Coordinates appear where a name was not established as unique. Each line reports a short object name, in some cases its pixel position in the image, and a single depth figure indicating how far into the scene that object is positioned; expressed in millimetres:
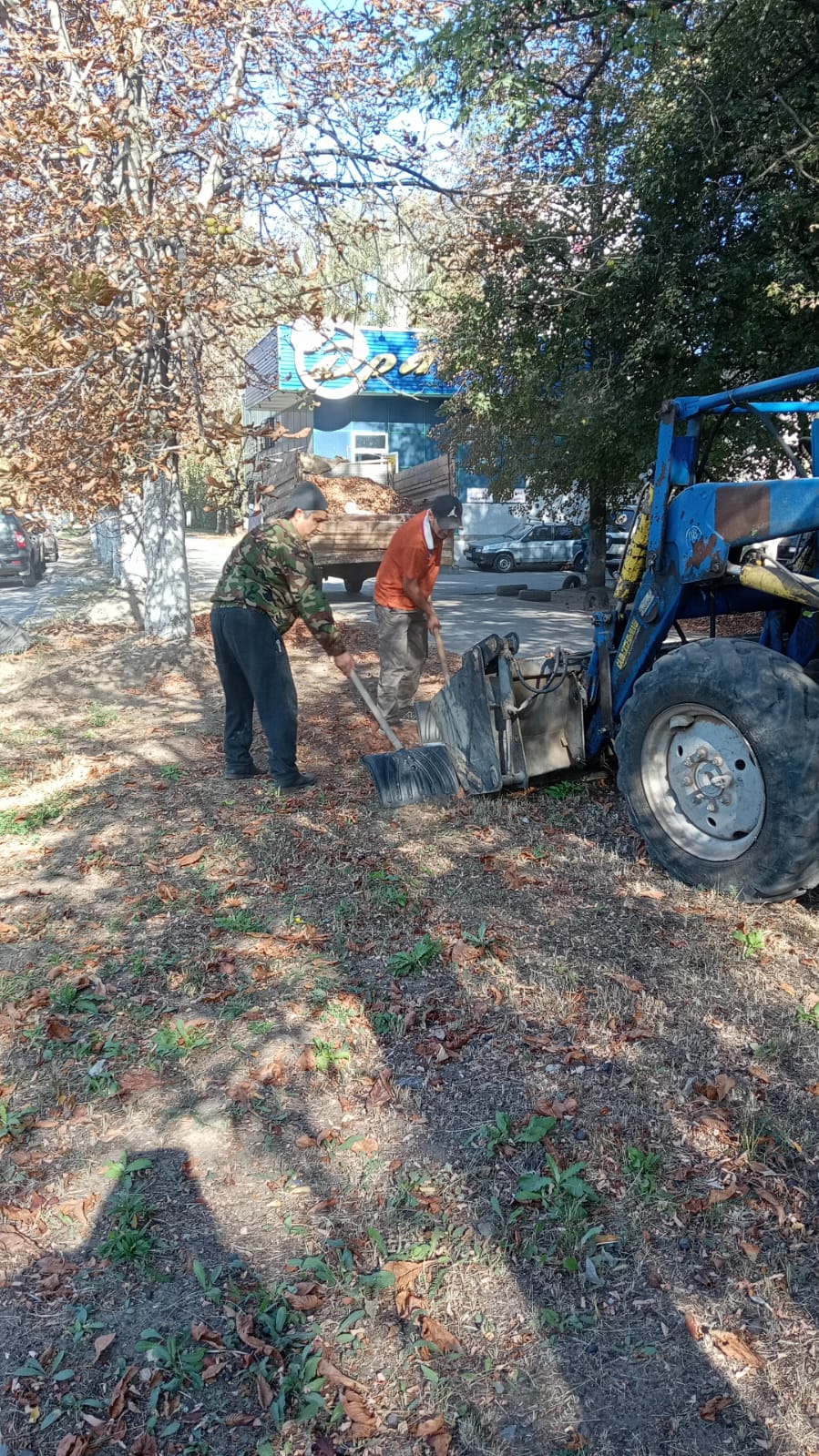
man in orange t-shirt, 7419
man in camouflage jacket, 6195
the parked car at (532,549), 29438
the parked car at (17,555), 21000
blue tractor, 4176
